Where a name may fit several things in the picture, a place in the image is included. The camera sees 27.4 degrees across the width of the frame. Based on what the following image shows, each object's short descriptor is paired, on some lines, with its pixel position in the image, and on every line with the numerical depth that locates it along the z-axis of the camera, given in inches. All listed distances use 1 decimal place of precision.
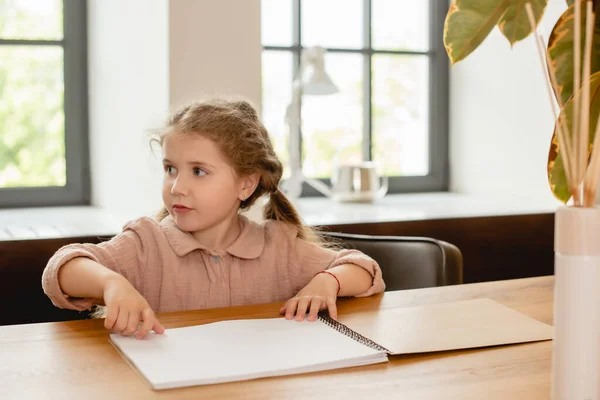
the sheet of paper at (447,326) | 64.2
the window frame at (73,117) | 111.0
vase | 45.9
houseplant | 44.8
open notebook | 57.0
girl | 77.1
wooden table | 53.0
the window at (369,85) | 119.1
